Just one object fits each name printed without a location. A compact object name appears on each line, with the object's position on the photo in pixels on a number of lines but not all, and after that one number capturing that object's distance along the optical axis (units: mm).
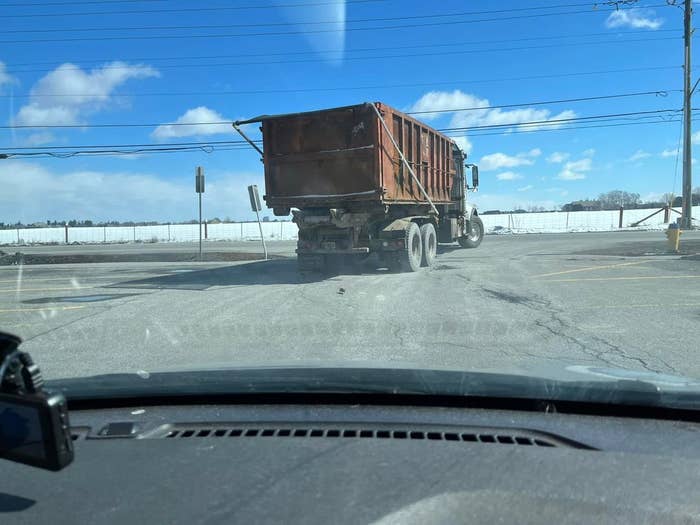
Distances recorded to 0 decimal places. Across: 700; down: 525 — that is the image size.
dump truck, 12797
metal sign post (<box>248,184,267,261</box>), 20125
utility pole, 32900
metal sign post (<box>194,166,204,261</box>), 20297
